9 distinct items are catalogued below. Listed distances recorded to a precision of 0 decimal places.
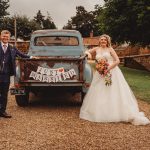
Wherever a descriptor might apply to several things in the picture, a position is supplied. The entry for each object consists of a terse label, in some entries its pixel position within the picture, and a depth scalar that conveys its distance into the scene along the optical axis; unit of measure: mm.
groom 9477
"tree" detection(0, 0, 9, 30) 54781
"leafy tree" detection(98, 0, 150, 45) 26834
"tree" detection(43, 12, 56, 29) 96750
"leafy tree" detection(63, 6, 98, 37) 97000
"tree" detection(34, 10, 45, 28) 104325
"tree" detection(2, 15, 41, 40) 70125
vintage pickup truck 10461
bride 9242
